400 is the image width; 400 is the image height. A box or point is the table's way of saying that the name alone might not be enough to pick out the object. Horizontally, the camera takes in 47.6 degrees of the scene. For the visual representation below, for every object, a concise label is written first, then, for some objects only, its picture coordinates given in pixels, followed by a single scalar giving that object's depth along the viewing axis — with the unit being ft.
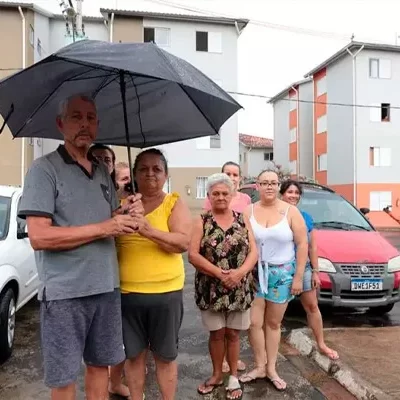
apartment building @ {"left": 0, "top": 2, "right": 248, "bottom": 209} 74.95
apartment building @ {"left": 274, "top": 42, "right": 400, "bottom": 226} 83.35
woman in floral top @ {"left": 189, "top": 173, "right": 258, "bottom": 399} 11.12
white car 14.37
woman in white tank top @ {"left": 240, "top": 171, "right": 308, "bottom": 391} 12.40
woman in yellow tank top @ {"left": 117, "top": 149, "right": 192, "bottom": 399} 9.06
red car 18.60
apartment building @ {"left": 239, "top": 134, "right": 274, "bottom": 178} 133.80
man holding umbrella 7.44
